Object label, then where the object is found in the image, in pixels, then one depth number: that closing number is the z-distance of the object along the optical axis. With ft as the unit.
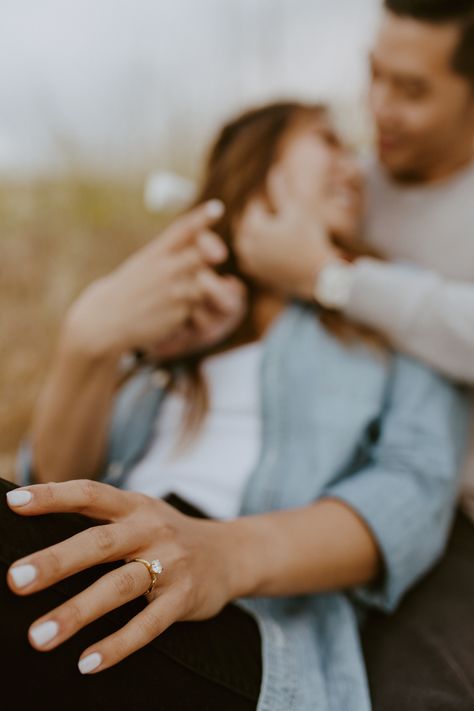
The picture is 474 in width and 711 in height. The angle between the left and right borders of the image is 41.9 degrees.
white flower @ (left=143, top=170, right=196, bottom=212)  4.15
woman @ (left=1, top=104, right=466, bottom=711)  1.70
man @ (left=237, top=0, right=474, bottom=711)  2.42
